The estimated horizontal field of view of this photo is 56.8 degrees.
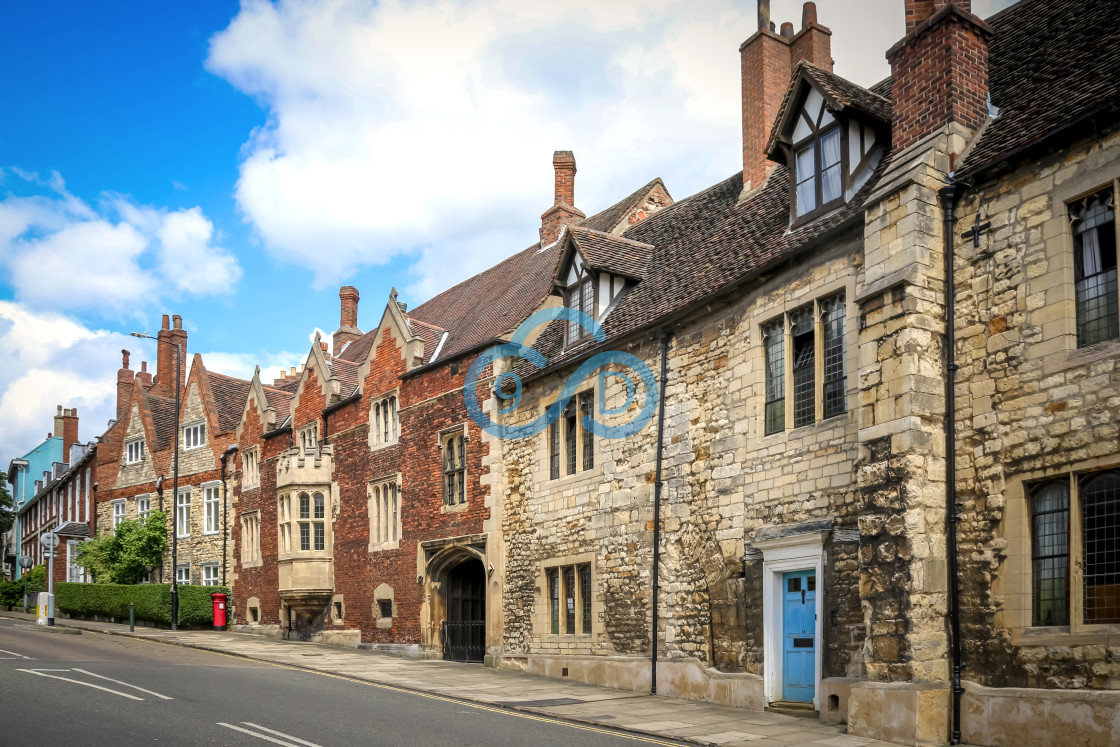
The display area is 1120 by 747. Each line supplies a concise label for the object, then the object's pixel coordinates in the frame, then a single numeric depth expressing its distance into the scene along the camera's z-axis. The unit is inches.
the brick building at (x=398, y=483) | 970.7
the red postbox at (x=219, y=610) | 1402.6
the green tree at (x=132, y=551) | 1558.8
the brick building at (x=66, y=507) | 1966.0
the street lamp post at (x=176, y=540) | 1346.0
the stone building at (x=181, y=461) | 1499.8
